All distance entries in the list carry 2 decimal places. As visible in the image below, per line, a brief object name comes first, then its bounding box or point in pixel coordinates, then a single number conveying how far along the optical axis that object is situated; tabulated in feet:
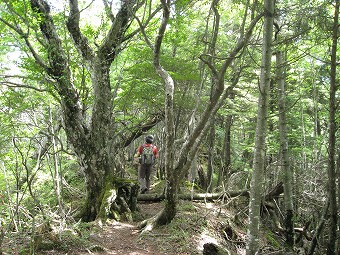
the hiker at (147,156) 30.76
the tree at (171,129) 19.29
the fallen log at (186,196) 30.83
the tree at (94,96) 22.59
